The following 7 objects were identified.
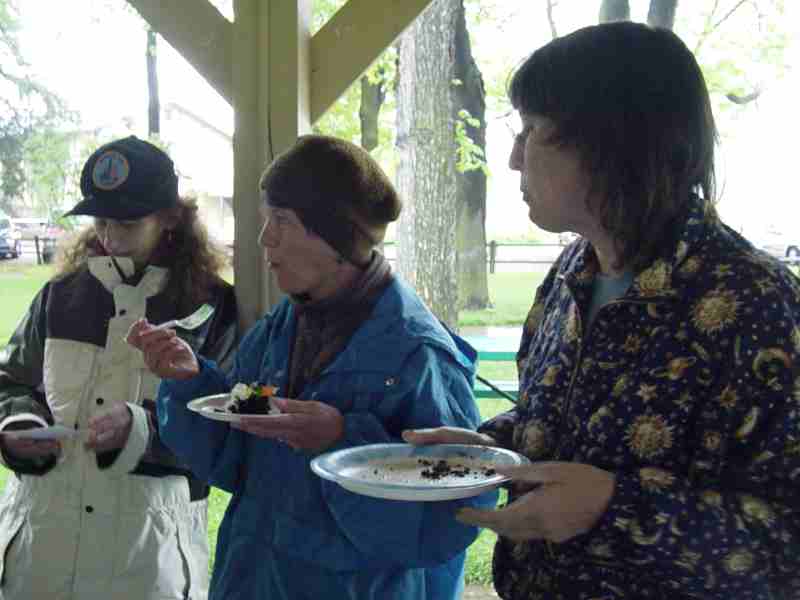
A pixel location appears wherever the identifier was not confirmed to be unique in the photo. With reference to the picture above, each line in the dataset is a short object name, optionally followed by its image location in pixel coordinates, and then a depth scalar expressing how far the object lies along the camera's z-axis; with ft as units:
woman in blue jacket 4.90
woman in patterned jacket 3.10
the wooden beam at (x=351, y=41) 6.70
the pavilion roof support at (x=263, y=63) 6.86
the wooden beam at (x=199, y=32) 6.97
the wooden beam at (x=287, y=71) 6.87
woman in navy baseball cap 6.36
